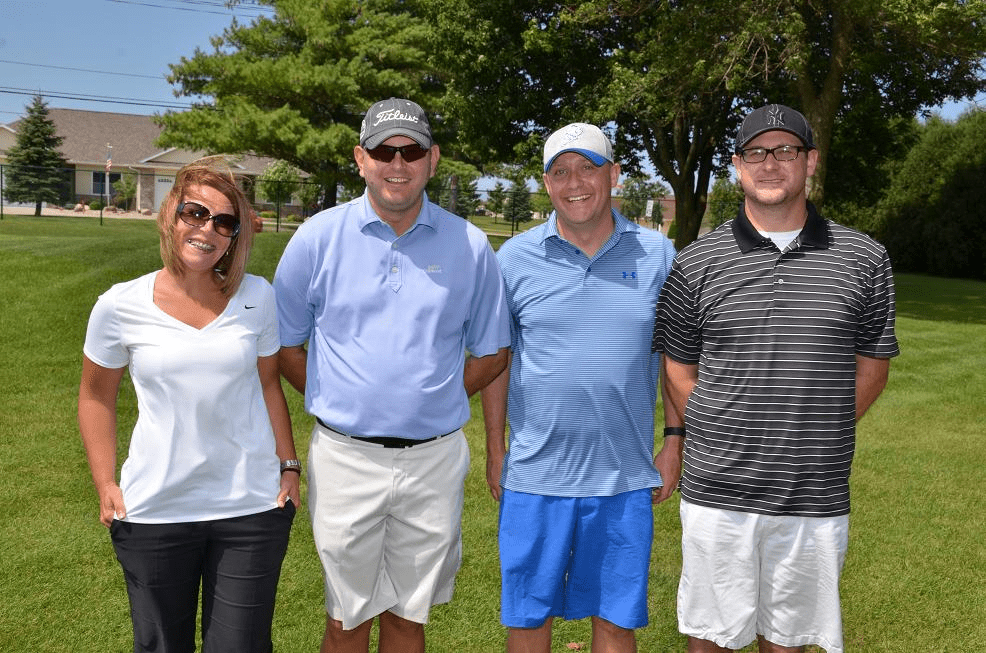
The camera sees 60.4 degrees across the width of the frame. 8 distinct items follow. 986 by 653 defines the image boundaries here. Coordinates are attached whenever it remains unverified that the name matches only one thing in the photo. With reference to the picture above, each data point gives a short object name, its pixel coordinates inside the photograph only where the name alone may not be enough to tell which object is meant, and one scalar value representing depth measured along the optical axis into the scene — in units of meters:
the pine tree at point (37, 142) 51.19
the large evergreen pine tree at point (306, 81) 31.56
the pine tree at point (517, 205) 36.47
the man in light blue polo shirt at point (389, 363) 3.35
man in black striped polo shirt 3.21
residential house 61.47
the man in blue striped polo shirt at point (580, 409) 3.50
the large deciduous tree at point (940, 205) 42.06
